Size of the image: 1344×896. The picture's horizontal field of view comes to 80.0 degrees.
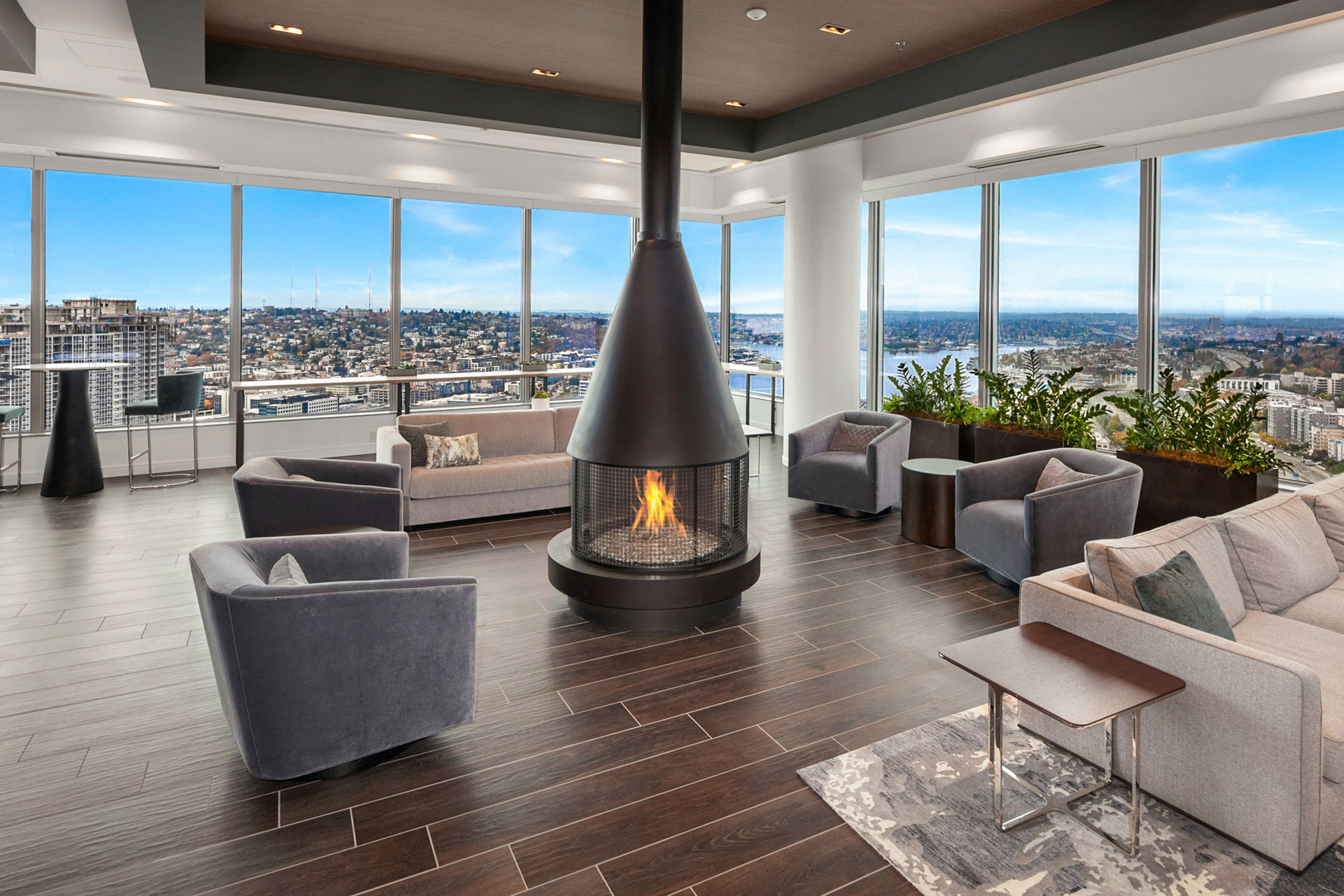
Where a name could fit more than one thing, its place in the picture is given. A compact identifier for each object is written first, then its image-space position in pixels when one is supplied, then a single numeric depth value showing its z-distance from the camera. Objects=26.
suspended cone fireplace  3.78
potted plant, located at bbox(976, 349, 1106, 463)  5.60
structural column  7.30
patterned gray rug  2.10
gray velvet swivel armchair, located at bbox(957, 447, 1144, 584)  4.13
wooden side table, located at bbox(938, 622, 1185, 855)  2.06
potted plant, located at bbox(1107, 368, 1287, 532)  4.60
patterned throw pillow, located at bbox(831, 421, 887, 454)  6.26
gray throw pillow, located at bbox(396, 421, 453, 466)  5.88
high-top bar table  6.51
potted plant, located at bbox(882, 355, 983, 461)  6.30
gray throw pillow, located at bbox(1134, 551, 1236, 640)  2.42
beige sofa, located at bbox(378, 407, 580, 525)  5.65
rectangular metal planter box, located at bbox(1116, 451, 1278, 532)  4.59
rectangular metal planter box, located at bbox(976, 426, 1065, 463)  5.71
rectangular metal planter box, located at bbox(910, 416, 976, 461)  6.26
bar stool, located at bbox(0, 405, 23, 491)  6.43
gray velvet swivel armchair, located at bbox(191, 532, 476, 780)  2.35
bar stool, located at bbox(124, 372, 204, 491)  6.84
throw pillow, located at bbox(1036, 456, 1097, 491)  4.49
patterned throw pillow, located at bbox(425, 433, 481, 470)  5.84
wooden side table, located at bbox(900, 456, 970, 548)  5.19
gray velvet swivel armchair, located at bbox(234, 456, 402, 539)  3.81
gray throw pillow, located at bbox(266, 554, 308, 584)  2.69
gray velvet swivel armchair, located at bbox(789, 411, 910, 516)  5.83
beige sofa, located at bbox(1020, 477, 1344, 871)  2.08
